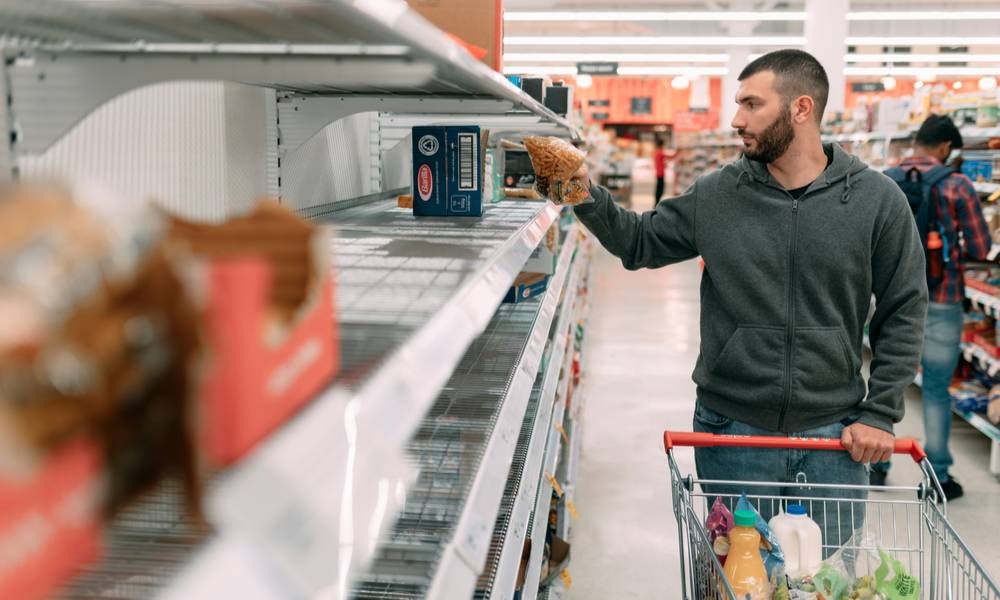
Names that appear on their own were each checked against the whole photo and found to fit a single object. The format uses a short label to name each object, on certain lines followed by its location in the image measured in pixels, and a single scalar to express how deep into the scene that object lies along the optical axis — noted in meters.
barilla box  2.49
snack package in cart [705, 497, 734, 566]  1.97
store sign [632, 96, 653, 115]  27.50
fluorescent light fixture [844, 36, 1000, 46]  17.42
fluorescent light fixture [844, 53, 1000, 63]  19.23
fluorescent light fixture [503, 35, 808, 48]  17.78
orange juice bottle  1.87
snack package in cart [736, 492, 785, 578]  1.94
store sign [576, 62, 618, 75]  18.31
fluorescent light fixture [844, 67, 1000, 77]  20.52
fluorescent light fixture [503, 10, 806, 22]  15.59
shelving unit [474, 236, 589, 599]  1.72
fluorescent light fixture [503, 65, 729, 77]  22.00
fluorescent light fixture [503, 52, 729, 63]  20.02
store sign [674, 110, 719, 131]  26.00
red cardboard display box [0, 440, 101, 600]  0.42
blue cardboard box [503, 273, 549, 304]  3.03
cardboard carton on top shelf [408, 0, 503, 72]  2.38
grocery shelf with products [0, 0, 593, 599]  0.56
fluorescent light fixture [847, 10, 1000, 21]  15.77
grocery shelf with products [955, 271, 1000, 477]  4.76
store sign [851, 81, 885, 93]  19.93
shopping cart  1.85
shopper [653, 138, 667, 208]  21.61
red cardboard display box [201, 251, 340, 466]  0.49
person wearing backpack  4.38
